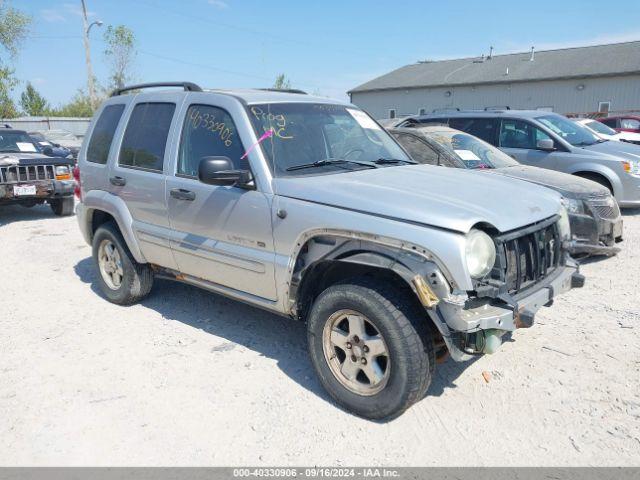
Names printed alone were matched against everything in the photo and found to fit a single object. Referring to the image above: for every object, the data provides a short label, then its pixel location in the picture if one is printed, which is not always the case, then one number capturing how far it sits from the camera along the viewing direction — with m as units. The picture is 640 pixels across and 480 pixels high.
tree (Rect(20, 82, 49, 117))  66.11
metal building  29.80
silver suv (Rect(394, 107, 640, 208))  8.48
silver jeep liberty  2.85
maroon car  18.70
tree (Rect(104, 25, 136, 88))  40.15
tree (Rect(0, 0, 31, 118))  28.03
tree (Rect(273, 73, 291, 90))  48.12
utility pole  28.62
